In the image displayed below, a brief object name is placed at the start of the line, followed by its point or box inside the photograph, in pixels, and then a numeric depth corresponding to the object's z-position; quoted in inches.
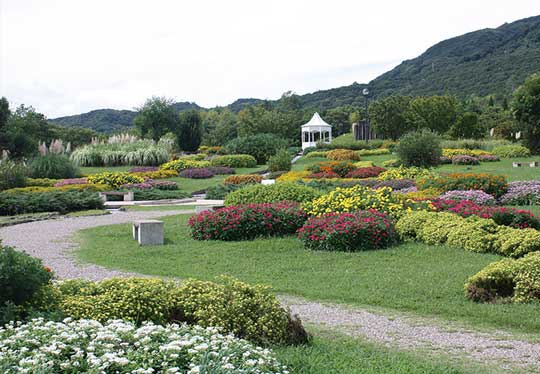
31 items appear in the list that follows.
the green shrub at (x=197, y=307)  205.0
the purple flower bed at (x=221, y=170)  1169.4
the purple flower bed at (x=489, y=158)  1168.1
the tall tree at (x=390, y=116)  1969.7
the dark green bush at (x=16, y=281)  195.8
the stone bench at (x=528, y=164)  1034.6
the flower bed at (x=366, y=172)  927.7
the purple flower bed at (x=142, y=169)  1197.6
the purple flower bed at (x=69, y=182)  935.0
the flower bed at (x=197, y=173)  1128.8
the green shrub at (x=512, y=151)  1258.9
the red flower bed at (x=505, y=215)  416.2
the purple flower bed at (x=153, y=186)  948.6
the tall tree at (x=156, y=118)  2106.3
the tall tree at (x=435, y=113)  1846.7
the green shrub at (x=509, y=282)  268.2
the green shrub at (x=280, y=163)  1134.4
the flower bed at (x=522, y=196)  606.2
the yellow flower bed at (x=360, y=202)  468.8
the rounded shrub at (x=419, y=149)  973.8
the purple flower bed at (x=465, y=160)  1088.2
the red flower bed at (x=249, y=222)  463.5
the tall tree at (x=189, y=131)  1990.7
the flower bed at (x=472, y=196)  573.0
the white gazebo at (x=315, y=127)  2082.9
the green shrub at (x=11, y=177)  892.6
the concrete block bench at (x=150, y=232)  455.8
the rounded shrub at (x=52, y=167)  1039.0
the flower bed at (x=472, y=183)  634.2
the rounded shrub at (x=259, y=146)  1421.0
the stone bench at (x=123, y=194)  850.8
